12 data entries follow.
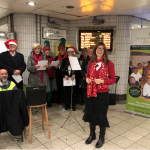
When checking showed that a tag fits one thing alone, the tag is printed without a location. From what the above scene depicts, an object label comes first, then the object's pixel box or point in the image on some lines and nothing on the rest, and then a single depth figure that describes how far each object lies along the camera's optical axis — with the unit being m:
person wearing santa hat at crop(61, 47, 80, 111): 4.03
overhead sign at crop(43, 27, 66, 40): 4.66
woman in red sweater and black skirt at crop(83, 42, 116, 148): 2.34
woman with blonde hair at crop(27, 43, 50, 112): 3.41
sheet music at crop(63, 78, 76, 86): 3.44
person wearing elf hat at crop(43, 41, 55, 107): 4.10
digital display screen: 4.78
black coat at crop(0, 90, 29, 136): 2.31
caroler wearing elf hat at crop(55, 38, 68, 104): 4.14
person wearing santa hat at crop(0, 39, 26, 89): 3.25
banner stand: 3.55
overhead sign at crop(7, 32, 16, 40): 4.33
